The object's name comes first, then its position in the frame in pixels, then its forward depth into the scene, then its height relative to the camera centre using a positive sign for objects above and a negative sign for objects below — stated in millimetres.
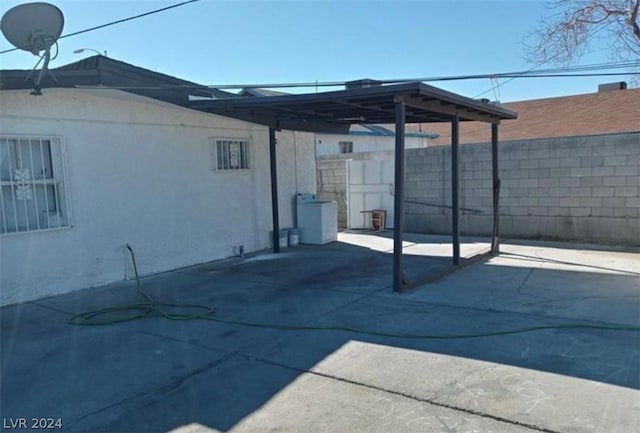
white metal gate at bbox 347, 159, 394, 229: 12094 -610
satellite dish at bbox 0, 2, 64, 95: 5309 +1687
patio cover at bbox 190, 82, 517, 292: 5953 +888
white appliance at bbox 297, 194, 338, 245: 10172 -1141
